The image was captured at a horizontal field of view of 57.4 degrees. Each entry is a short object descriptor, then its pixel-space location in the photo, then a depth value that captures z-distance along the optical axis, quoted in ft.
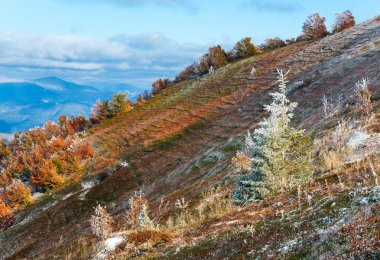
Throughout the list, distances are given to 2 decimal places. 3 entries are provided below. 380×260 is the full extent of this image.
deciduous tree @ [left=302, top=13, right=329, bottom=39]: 404.16
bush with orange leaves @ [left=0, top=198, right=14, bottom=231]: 234.38
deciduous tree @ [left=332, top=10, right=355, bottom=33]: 404.10
